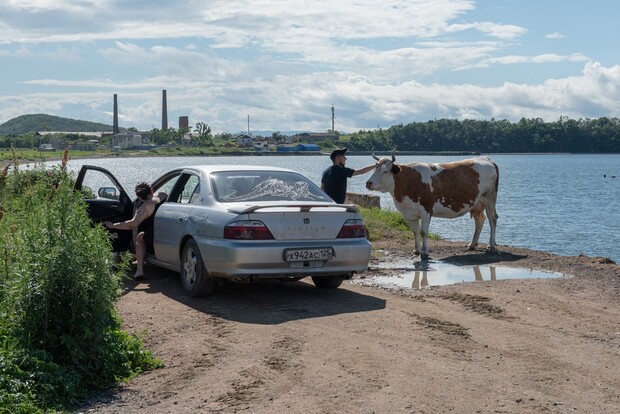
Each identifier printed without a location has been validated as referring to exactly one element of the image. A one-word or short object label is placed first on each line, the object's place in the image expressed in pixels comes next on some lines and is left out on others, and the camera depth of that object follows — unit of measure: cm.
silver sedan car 1014
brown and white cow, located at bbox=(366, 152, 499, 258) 1705
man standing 1478
